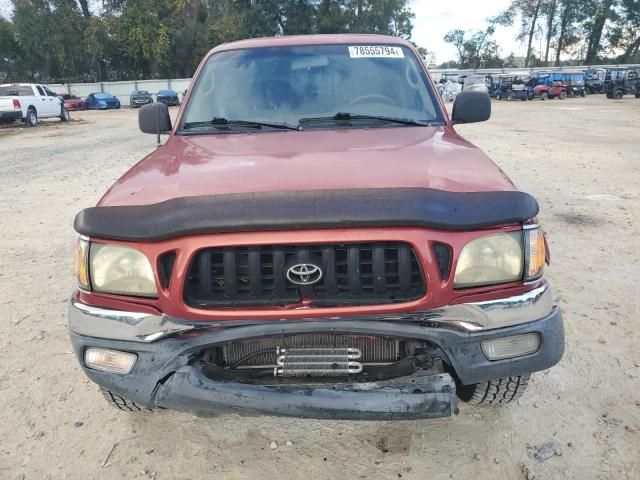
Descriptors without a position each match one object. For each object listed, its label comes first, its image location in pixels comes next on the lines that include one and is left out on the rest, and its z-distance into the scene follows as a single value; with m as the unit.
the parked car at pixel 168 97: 34.53
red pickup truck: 1.84
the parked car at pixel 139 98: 36.06
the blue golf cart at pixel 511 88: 35.22
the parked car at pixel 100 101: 35.50
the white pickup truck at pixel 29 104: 19.08
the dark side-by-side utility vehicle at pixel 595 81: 39.88
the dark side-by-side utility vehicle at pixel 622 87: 34.62
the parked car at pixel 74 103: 34.11
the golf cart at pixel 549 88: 35.22
